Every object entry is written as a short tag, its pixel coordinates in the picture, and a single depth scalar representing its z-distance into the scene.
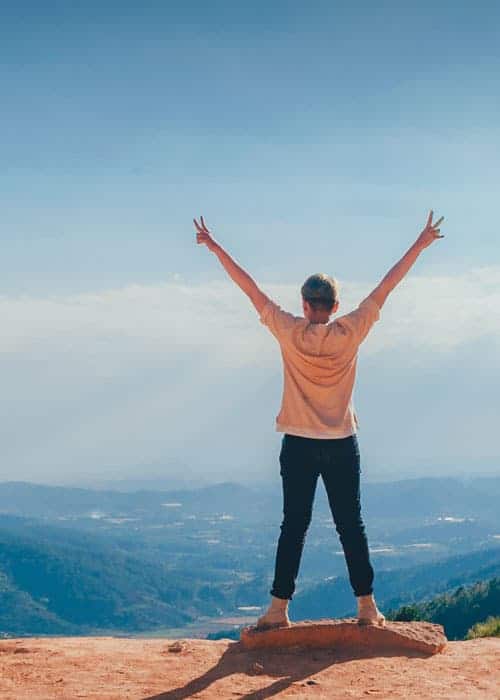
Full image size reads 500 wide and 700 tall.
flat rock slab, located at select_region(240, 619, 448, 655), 9.34
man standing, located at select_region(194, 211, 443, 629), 9.09
